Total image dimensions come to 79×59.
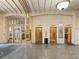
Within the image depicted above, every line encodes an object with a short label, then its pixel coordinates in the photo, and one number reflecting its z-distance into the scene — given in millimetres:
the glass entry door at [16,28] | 9317
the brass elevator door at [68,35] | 8108
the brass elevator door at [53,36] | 8216
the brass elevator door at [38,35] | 8336
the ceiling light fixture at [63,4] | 3694
